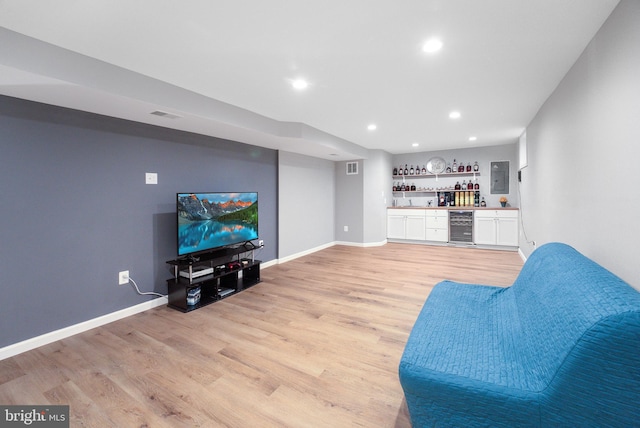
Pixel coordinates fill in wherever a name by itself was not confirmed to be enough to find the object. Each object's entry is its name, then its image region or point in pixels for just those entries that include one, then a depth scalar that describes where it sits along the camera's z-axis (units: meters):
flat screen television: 3.20
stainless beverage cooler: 6.38
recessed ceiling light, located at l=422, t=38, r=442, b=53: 1.98
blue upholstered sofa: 0.97
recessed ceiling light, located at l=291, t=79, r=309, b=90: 2.64
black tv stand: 3.14
